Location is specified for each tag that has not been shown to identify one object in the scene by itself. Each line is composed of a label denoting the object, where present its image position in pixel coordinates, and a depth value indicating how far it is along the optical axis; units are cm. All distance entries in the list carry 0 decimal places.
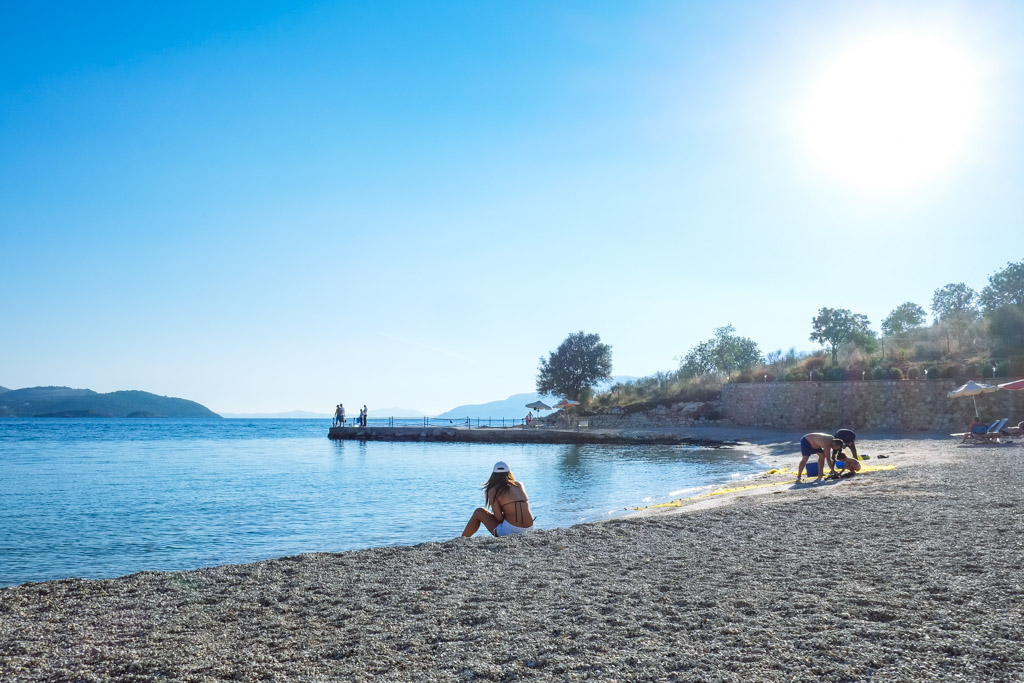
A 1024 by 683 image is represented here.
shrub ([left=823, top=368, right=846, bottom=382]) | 3819
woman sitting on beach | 912
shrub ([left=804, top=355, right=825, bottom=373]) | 4128
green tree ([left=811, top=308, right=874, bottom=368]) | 4700
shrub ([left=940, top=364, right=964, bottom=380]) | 3338
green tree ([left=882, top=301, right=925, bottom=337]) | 6075
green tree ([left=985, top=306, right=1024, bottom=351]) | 3491
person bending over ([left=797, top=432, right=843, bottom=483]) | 1484
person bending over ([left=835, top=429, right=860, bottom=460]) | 1573
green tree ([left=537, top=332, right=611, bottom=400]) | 6172
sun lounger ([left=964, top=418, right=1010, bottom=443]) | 2214
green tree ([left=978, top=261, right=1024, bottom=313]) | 4672
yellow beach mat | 1258
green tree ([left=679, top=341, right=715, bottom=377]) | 5797
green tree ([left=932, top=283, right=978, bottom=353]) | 5691
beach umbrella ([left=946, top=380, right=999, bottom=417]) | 2420
